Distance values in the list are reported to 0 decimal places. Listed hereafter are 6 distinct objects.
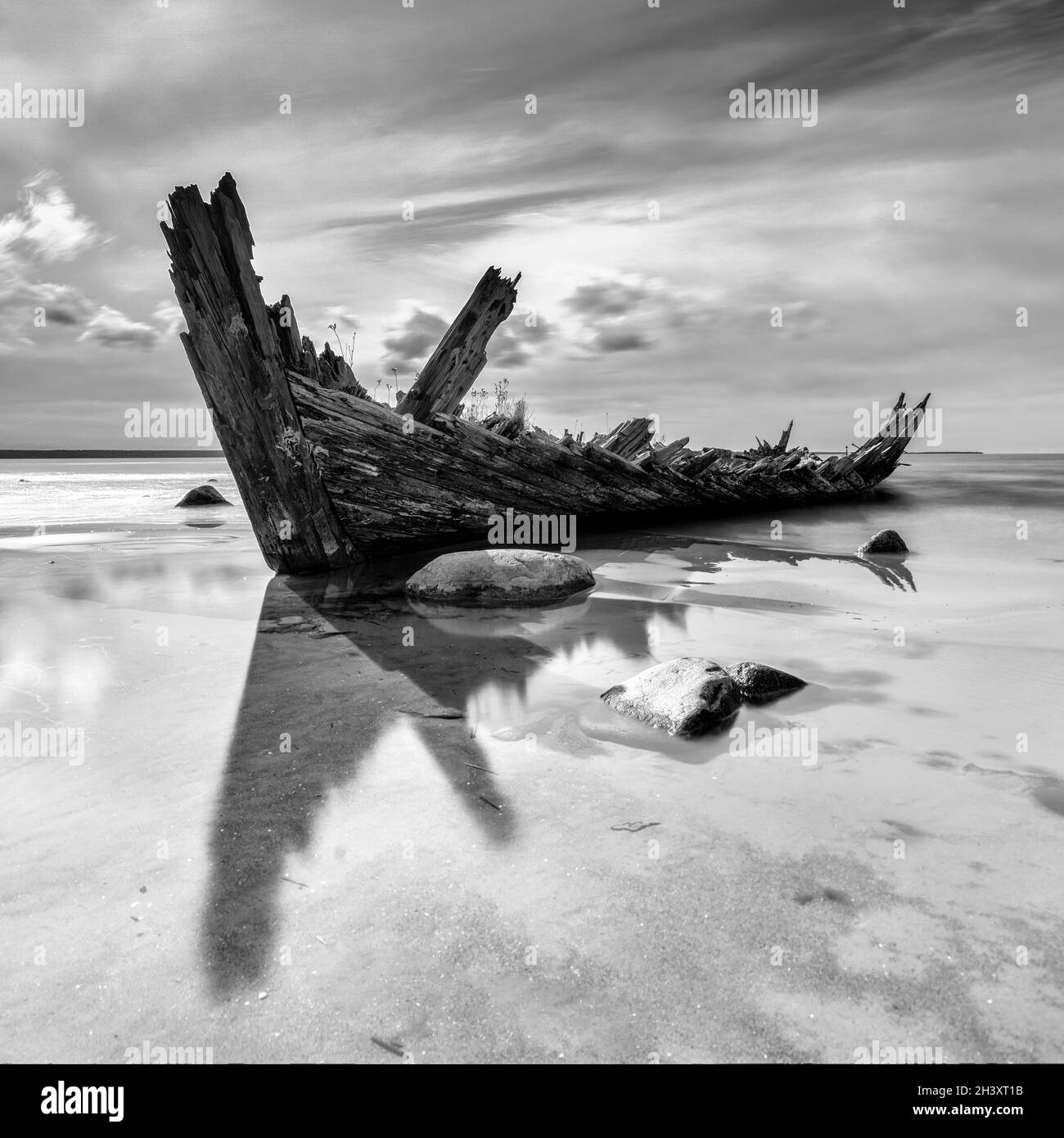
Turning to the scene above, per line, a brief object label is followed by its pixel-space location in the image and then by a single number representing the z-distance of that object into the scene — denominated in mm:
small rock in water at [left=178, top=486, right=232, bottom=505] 20266
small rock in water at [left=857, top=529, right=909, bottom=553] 11016
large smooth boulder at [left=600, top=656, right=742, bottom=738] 3766
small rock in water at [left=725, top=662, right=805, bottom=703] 4246
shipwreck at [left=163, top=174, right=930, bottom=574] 7438
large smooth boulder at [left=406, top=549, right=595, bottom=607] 7168
